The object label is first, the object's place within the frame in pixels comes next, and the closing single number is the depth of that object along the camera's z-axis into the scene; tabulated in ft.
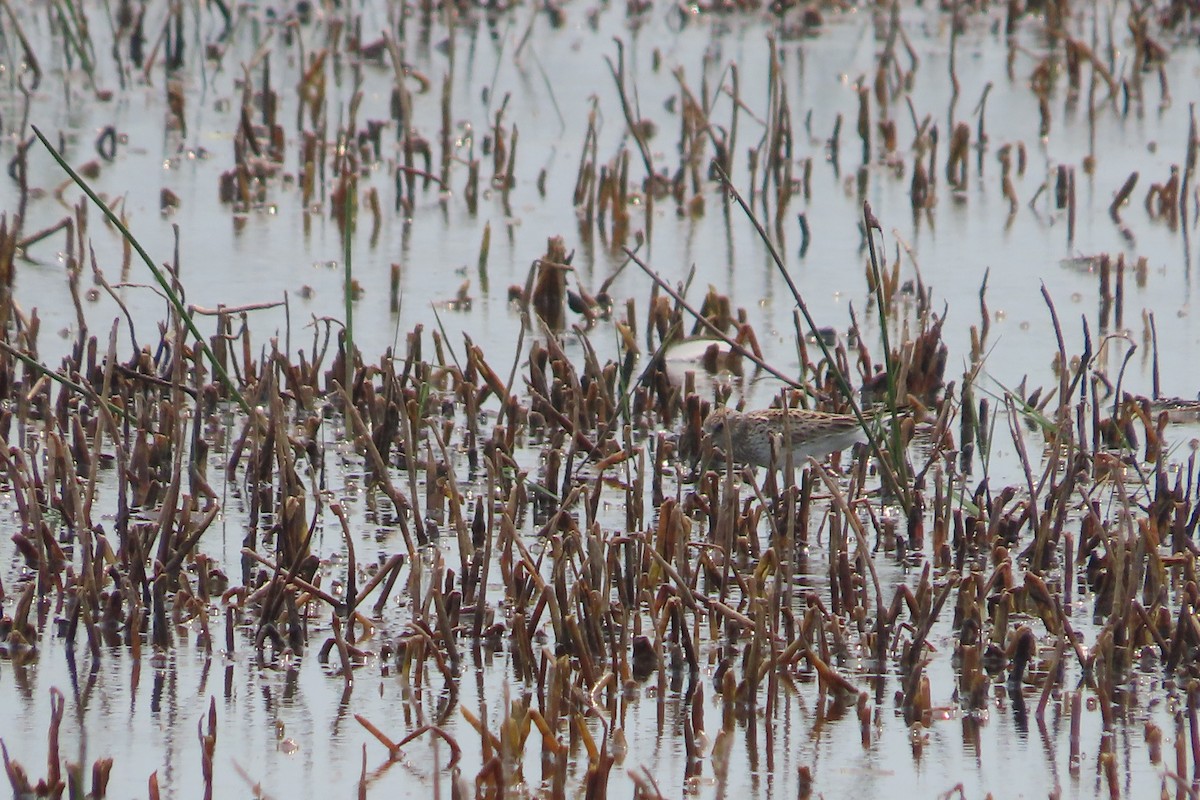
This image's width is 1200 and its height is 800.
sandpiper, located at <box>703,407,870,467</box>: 43.68
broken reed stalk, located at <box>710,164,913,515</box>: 39.11
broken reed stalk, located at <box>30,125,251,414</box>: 35.92
